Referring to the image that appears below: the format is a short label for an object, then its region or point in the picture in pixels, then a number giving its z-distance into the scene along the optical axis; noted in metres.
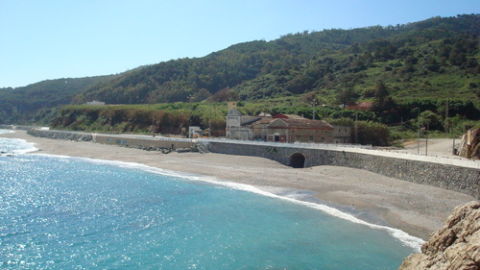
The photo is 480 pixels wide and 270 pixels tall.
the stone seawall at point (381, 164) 25.19
